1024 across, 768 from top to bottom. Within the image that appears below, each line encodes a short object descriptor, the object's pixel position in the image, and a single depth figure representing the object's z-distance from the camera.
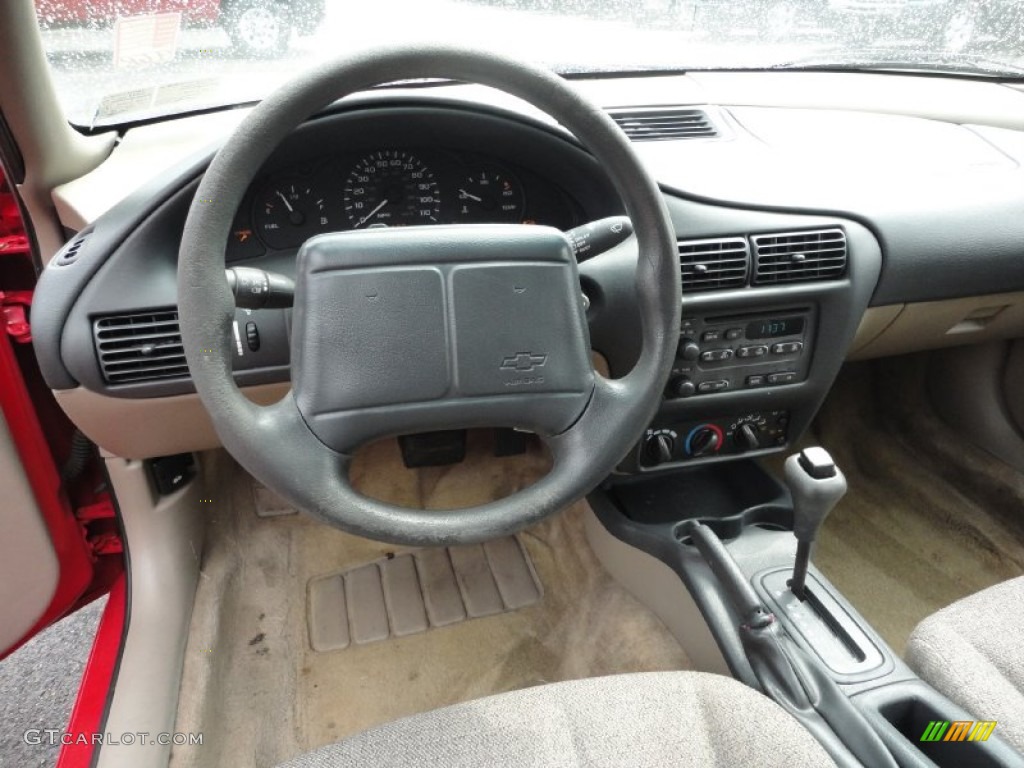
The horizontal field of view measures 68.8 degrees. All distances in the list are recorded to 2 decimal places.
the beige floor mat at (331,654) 1.56
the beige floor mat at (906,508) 1.82
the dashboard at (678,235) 1.15
